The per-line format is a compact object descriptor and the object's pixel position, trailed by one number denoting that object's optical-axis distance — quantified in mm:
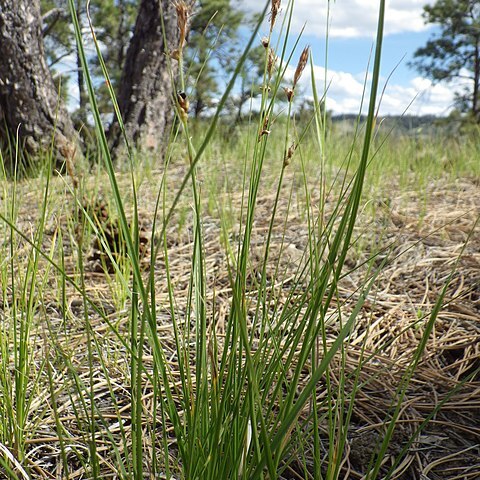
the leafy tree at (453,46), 16500
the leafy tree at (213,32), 10223
